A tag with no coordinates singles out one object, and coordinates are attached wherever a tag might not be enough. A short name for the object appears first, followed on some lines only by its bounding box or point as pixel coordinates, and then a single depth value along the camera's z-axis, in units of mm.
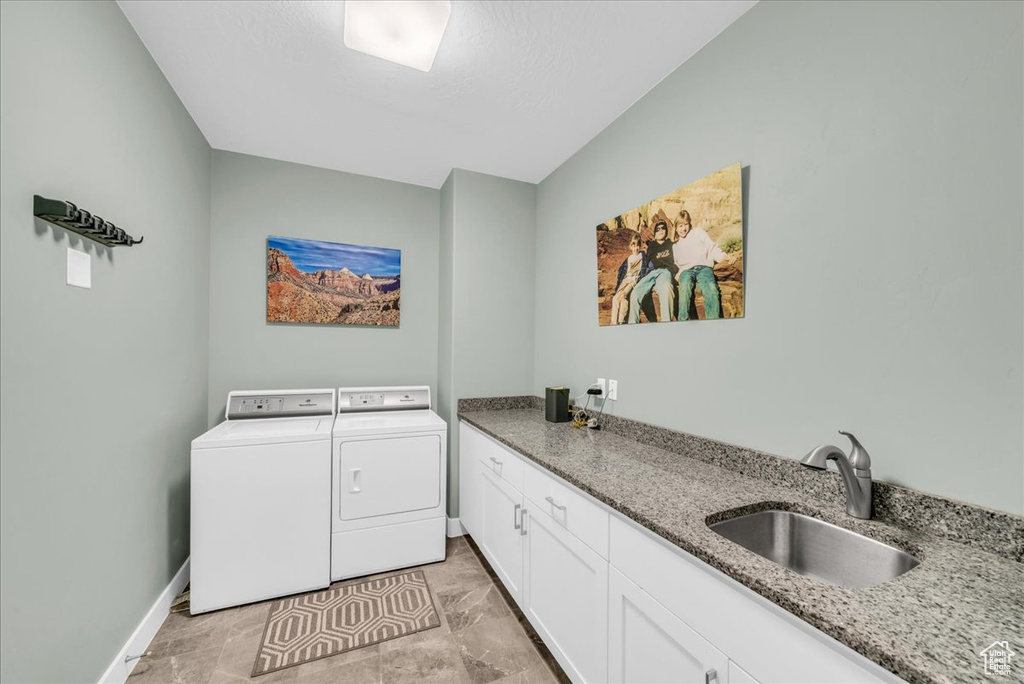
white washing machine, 1958
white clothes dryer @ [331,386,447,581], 2254
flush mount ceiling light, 1402
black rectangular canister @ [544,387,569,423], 2383
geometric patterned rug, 1747
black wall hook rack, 1120
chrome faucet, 1065
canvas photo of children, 1525
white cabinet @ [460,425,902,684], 758
